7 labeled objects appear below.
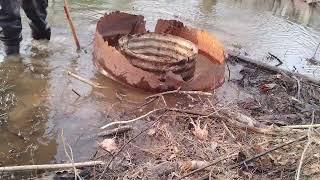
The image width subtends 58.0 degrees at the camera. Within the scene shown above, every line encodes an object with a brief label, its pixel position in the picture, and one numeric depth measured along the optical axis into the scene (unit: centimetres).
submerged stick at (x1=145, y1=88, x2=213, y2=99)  298
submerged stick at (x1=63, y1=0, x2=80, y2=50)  368
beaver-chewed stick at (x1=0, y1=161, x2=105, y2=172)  217
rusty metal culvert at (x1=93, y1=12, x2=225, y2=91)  321
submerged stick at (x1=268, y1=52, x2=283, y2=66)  410
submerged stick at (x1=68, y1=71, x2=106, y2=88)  323
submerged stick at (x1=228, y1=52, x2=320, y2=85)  367
